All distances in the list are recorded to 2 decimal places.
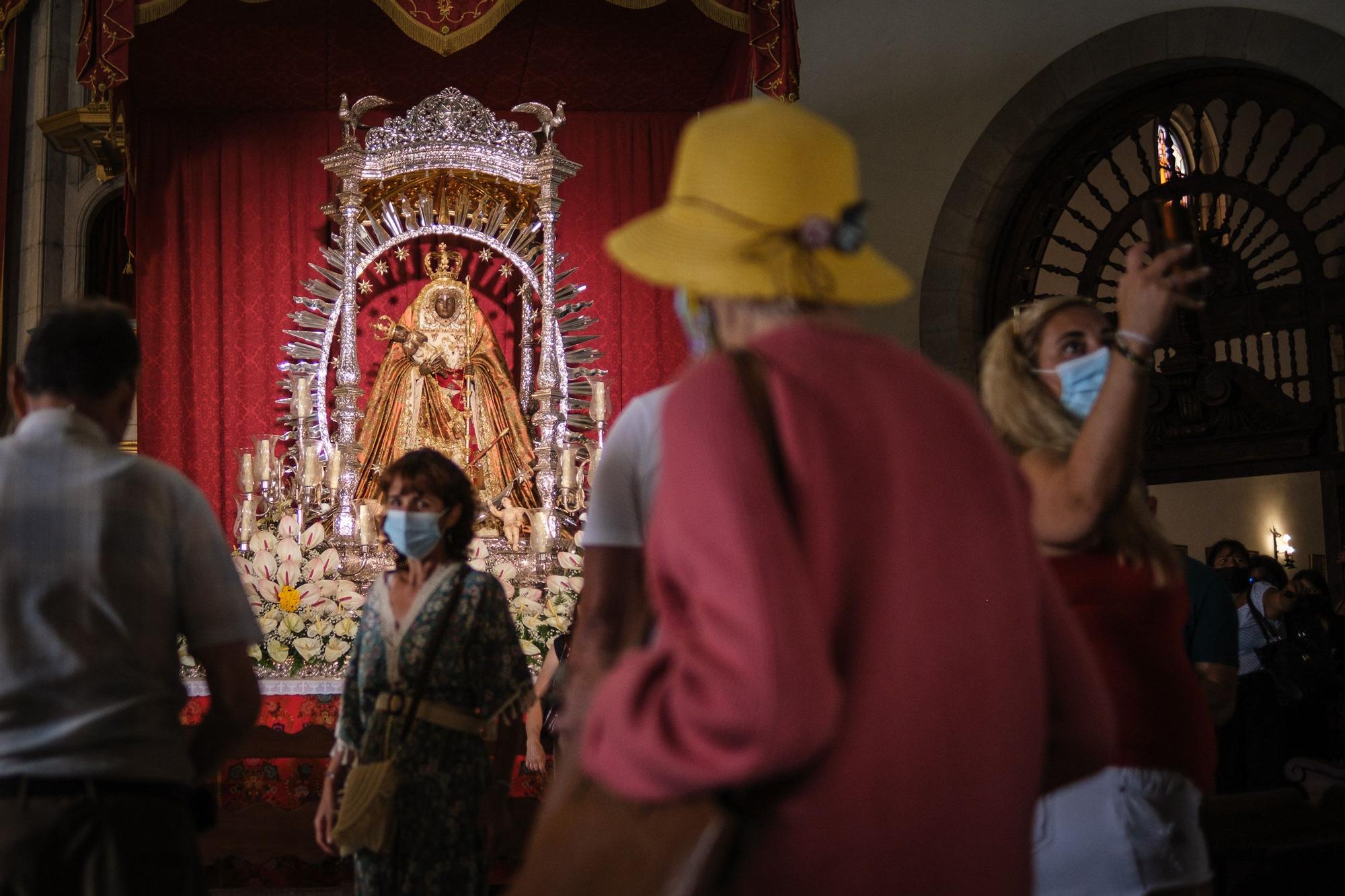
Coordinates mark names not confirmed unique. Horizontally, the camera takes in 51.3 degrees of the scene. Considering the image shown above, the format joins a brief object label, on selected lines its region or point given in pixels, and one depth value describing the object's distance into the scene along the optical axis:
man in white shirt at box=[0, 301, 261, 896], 1.93
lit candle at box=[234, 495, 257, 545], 6.64
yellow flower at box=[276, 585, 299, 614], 5.61
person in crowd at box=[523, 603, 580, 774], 4.74
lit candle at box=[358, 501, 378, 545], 6.77
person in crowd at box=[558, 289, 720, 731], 2.06
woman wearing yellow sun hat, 1.08
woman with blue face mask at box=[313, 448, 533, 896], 3.08
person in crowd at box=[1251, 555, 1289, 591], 6.82
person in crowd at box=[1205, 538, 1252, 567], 6.42
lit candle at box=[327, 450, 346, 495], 6.78
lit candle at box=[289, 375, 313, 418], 6.79
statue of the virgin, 7.35
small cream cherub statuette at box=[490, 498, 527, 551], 6.98
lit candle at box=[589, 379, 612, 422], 6.82
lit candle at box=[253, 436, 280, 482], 6.72
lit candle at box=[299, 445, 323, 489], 6.66
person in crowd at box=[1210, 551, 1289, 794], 6.20
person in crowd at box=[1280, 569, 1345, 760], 5.79
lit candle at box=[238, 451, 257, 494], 6.79
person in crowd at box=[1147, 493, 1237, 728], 3.12
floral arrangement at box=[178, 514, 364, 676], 5.35
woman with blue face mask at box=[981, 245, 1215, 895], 1.85
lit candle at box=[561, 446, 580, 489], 6.88
